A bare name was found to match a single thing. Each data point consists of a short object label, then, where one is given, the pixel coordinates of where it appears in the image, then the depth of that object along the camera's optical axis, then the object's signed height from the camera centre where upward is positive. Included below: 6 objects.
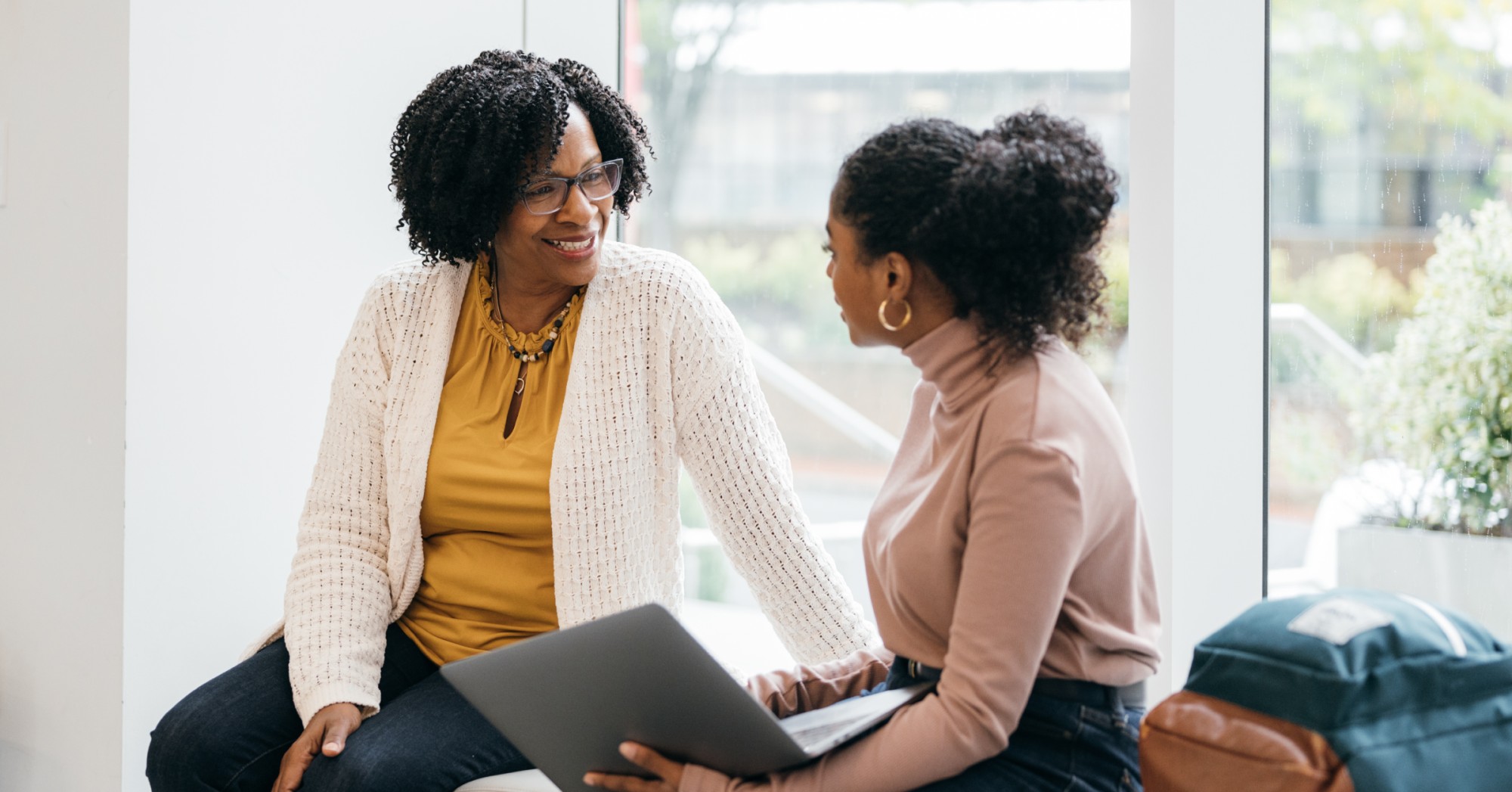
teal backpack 2.40 -0.19
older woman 2.98 -0.07
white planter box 2.98 -0.20
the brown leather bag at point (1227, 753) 2.40 -0.23
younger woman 2.50 -0.07
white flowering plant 2.97 +0.00
